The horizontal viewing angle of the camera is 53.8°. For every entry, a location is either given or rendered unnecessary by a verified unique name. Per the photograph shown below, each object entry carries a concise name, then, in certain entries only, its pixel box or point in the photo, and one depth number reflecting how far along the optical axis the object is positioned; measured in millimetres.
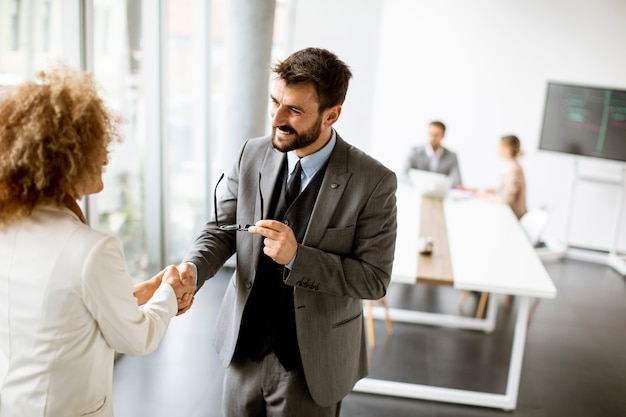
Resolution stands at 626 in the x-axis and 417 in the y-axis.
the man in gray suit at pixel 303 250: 1968
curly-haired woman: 1395
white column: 4848
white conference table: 3596
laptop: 5879
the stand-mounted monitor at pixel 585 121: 6957
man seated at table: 6484
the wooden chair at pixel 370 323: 4523
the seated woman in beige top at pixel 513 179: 5820
